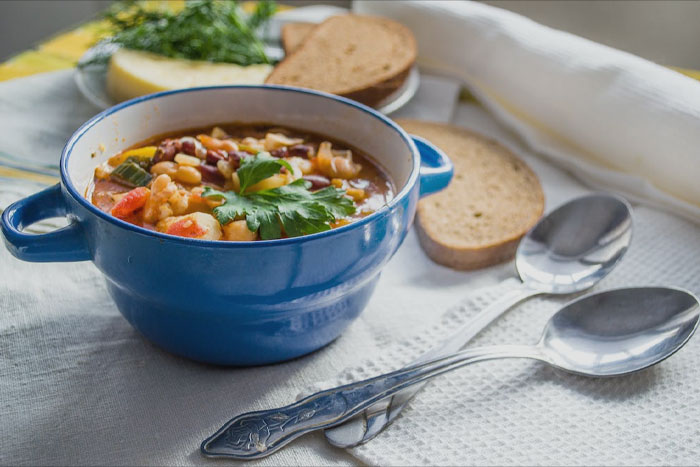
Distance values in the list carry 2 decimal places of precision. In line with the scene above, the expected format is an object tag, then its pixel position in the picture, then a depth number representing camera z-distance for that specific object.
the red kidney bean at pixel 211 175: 0.49
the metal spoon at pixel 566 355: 0.44
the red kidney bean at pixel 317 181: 0.49
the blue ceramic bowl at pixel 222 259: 0.43
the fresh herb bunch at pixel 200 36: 0.68
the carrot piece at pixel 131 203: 0.46
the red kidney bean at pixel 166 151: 0.50
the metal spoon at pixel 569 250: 0.52
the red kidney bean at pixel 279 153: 0.51
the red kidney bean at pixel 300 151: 0.51
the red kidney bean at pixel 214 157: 0.50
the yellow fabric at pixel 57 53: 0.71
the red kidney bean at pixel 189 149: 0.50
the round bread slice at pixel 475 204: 0.56
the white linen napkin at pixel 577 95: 0.59
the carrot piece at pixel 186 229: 0.44
